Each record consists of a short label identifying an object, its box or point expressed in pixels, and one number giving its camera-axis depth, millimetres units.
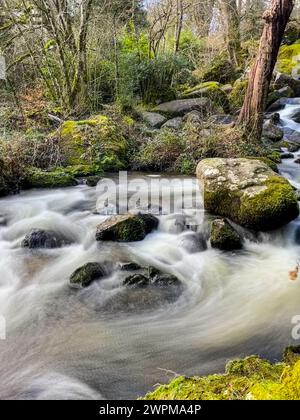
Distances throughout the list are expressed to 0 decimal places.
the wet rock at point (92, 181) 8344
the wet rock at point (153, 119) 12375
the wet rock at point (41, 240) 5484
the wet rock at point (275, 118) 13472
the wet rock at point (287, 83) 16609
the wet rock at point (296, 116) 13980
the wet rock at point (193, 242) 5504
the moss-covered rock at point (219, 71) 17375
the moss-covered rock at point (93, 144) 9453
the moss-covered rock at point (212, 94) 14422
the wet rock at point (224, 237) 5402
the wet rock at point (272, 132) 12000
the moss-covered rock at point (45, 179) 8157
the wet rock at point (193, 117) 10383
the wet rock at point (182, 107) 13093
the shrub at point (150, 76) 13352
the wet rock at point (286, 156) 10434
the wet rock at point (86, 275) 4477
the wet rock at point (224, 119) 12559
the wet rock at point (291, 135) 12387
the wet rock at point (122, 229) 5566
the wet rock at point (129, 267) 4816
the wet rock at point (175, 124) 11444
